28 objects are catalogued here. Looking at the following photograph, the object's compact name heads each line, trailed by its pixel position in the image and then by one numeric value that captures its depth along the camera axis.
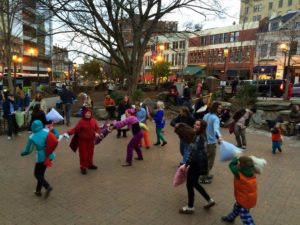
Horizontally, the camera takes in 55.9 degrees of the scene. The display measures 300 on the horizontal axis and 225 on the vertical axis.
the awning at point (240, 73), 45.66
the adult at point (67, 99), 12.79
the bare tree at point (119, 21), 14.97
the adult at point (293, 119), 11.82
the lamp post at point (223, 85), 19.85
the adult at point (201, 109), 9.67
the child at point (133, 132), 7.16
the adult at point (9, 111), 10.04
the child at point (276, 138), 8.88
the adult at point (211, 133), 6.14
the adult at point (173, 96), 18.84
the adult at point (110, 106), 15.07
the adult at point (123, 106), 11.32
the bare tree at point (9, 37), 19.63
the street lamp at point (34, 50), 26.63
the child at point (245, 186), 4.07
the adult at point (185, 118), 6.68
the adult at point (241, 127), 9.20
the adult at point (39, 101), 10.69
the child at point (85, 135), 6.50
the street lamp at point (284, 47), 25.24
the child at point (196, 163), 4.63
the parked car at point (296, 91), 26.15
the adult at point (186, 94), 17.98
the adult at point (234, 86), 21.87
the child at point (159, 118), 9.26
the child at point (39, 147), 5.16
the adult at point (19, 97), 15.99
